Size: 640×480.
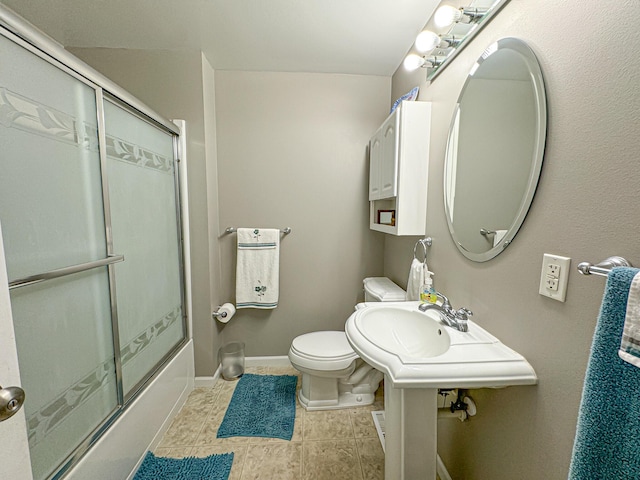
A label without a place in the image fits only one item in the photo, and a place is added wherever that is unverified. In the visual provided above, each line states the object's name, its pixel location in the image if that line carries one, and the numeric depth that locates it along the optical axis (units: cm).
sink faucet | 100
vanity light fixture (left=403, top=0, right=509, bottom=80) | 96
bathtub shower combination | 79
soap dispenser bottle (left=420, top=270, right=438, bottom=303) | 120
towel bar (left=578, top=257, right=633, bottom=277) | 53
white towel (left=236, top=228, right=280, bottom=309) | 200
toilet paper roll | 195
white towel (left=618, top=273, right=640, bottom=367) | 43
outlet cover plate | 68
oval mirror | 79
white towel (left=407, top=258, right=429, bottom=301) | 134
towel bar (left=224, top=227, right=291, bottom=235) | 203
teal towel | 45
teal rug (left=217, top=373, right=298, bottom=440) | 151
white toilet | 161
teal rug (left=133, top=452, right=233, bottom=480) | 125
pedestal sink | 76
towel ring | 139
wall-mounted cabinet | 138
